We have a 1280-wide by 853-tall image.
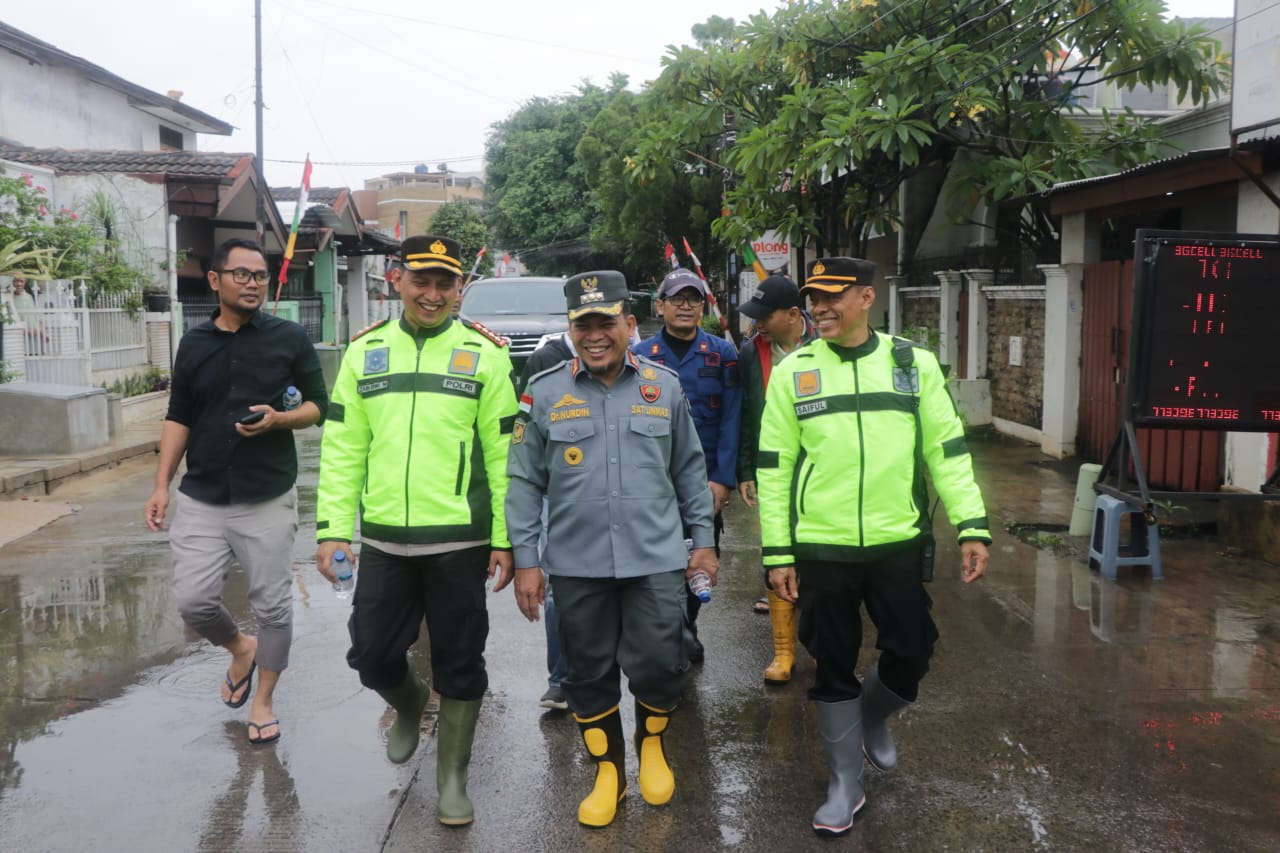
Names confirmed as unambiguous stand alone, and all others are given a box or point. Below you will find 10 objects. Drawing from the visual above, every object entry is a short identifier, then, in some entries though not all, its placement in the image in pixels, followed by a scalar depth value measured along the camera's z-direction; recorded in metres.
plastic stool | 7.35
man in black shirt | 4.61
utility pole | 20.72
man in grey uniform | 3.89
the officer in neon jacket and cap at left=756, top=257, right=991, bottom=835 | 3.83
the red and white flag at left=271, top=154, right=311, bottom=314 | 17.80
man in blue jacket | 5.31
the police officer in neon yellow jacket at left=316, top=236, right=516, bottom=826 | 3.91
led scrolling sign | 7.33
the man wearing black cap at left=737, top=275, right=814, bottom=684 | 5.42
